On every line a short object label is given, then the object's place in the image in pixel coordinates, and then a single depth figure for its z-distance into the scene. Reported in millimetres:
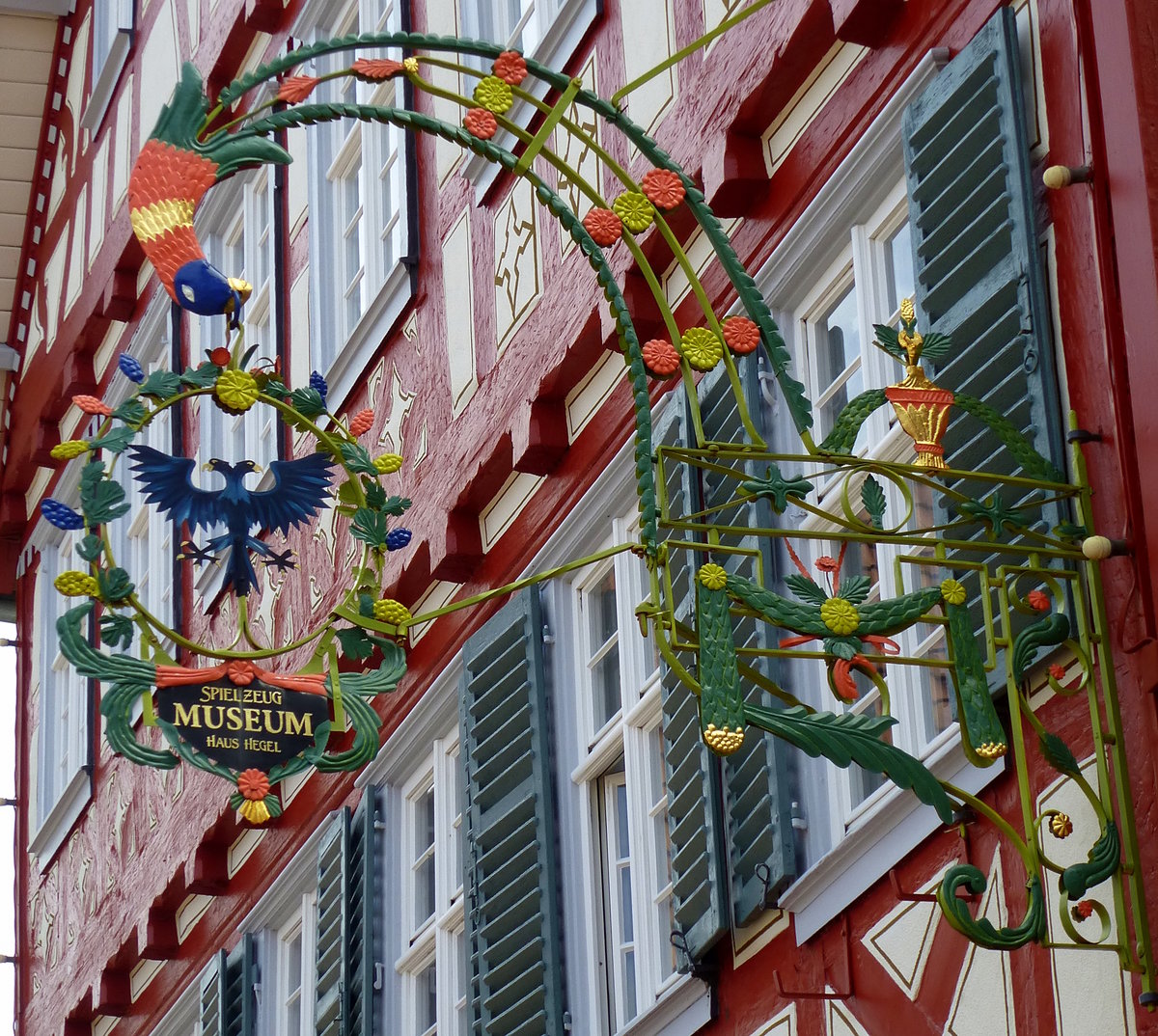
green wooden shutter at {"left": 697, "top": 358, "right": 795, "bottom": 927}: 12715
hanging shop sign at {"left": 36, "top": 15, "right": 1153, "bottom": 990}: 9768
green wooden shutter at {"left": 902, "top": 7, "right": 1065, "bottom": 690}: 11062
